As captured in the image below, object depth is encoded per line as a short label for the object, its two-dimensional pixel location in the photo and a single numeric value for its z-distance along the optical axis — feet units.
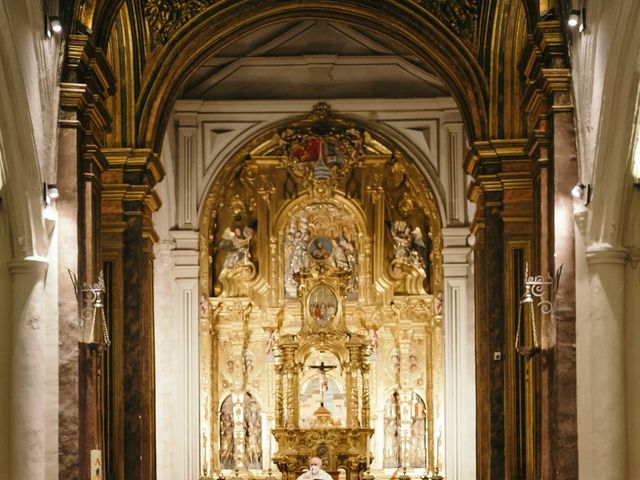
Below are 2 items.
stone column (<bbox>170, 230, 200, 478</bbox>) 75.92
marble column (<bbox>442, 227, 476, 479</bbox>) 76.23
